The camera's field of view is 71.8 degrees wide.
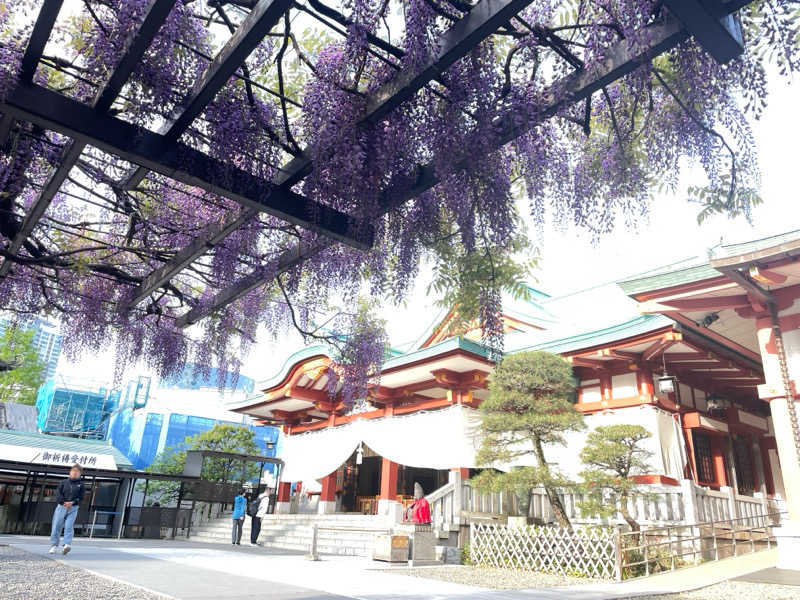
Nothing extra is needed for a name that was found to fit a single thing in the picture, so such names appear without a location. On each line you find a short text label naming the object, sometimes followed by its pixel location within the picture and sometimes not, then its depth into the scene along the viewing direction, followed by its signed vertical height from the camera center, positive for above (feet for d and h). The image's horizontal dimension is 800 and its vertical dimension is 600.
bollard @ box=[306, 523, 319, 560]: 29.22 -3.16
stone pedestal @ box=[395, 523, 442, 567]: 28.76 -2.70
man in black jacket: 23.21 -1.08
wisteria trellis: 7.50 +5.77
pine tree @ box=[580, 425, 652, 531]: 27.78 +1.83
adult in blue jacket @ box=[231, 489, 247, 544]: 41.29 -2.20
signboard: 49.52 +1.90
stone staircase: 35.94 -3.22
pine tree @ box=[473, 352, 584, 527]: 29.17 +4.34
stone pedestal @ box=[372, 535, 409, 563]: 28.27 -2.83
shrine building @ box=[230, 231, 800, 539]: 25.38 +7.62
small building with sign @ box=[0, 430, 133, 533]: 41.63 +0.70
